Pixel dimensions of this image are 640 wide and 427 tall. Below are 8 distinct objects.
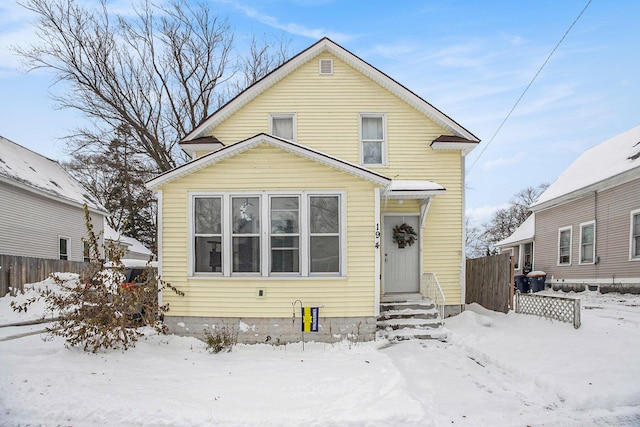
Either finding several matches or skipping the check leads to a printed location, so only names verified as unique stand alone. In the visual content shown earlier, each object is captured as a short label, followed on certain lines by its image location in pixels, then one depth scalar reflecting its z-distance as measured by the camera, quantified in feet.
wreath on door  34.94
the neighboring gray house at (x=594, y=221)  42.04
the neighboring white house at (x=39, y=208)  47.32
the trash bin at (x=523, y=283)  60.39
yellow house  26.63
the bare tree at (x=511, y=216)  150.41
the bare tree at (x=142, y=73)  62.39
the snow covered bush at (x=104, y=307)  22.33
